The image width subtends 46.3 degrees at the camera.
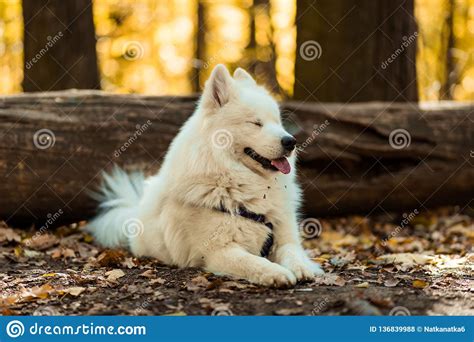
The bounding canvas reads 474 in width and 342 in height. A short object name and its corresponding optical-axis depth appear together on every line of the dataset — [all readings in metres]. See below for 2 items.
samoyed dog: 4.47
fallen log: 6.41
